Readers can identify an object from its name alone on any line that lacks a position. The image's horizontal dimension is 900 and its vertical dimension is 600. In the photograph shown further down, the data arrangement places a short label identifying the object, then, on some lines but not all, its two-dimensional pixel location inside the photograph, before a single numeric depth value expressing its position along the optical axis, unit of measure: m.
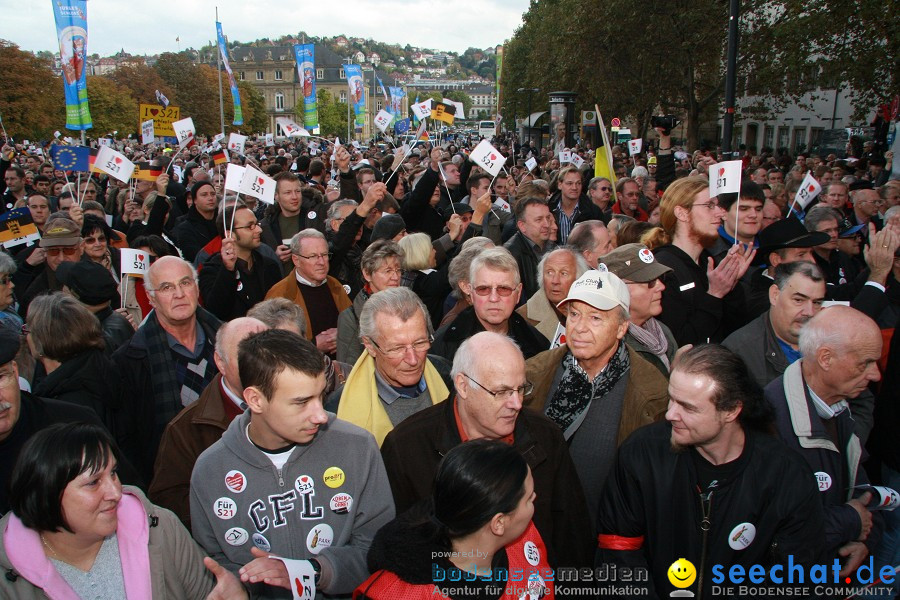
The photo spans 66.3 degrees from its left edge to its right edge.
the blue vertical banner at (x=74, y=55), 17.61
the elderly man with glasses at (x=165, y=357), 4.14
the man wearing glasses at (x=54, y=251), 6.08
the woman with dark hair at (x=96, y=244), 6.66
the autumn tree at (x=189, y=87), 65.21
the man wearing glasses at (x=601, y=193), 9.65
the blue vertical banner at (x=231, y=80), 30.51
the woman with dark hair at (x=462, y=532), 2.25
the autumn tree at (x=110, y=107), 52.22
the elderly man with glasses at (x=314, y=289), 5.38
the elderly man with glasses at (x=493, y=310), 4.27
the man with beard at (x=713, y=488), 2.74
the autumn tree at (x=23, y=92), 34.03
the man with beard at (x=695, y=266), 4.67
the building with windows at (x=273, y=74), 123.62
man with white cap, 3.31
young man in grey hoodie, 2.74
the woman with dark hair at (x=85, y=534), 2.44
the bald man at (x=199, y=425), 3.21
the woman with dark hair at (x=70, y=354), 3.76
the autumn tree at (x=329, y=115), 88.62
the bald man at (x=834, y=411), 3.17
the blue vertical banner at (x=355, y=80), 33.31
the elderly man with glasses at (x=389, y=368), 3.49
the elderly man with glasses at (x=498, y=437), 2.93
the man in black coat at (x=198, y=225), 8.09
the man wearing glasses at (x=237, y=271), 5.63
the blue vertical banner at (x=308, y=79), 28.94
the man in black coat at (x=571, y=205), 8.64
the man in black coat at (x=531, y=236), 6.29
